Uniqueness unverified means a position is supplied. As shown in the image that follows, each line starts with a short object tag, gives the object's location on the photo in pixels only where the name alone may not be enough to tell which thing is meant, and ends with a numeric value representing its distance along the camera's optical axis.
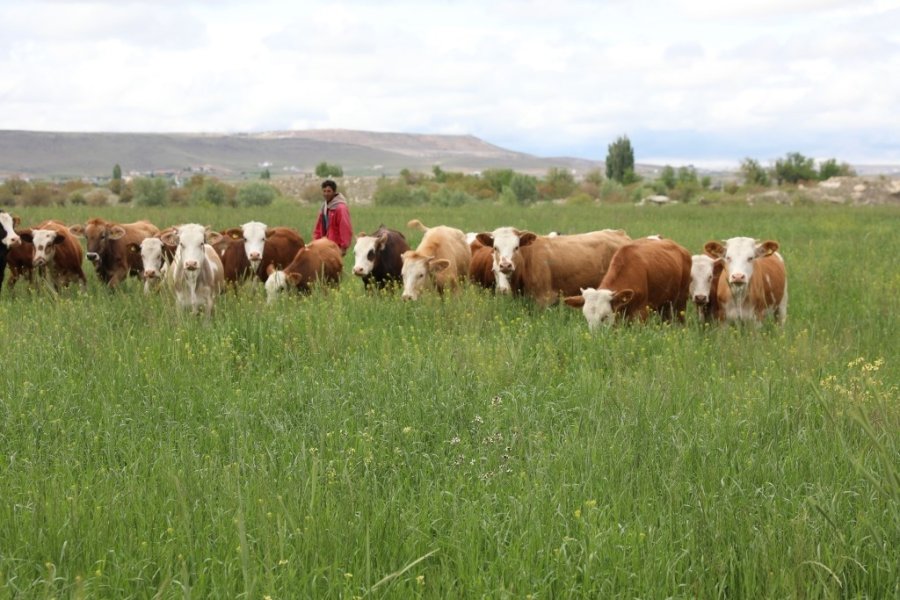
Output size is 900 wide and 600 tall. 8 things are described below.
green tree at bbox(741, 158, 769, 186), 81.06
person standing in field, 14.98
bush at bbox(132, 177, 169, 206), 53.03
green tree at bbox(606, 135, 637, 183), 121.81
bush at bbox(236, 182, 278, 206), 52.78
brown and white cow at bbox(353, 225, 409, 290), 12.60
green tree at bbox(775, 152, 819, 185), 84.25
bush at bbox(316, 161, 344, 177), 106.48
